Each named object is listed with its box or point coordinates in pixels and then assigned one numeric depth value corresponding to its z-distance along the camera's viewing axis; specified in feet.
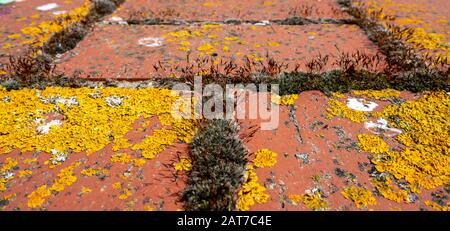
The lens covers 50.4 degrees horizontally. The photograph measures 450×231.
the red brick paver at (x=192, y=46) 1.08
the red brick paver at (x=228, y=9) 1.35
